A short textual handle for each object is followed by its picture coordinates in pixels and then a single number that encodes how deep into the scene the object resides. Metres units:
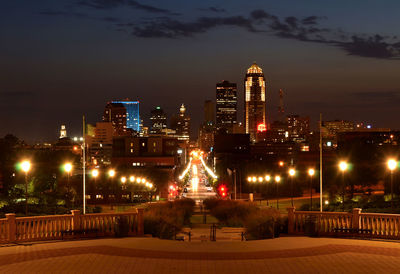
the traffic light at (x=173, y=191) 106.82
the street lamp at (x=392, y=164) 25.29
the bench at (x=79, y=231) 21.51
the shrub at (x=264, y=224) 25.20
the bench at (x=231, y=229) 38.50
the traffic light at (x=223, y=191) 84.39
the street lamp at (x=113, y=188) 73.04
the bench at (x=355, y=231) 21.42
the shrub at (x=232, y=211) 42.81
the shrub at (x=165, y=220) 25.69
